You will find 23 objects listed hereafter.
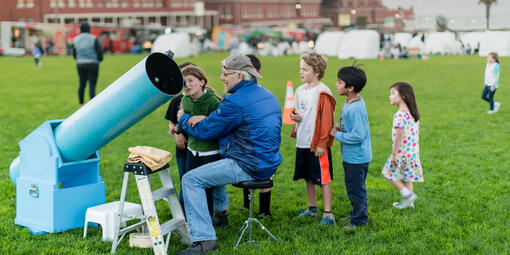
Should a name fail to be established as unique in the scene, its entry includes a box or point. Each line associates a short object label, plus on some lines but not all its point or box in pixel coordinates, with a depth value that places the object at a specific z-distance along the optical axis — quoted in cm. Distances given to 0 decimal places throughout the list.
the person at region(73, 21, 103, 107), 1345
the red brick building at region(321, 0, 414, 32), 15862
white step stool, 520
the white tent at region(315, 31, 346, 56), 5069
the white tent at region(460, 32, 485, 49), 5094
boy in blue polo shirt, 548
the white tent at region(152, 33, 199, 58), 4522
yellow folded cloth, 477
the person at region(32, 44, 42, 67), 3331
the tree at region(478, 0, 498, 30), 12825
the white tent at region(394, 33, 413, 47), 5496
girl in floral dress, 590
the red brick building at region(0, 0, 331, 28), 7969
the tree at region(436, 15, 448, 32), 13599
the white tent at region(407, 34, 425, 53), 5136
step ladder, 471
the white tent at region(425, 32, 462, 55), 5252
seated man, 481
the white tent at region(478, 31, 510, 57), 4401
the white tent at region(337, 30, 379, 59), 4400
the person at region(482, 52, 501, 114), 1344
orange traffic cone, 1105
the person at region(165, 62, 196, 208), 580
